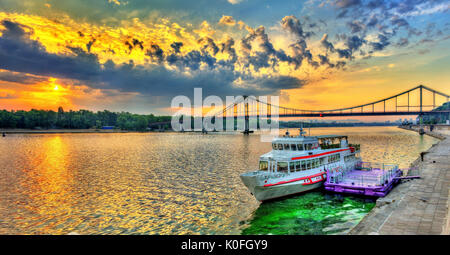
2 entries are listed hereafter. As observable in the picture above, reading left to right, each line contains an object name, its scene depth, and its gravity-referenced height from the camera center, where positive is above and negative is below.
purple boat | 25.55 -6.44
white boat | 24.08 -4.68
